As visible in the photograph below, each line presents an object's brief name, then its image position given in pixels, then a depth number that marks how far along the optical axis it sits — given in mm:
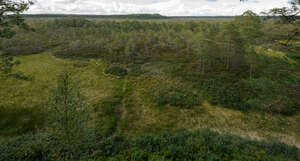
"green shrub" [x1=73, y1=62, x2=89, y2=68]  38562
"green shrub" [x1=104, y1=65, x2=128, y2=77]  33406
